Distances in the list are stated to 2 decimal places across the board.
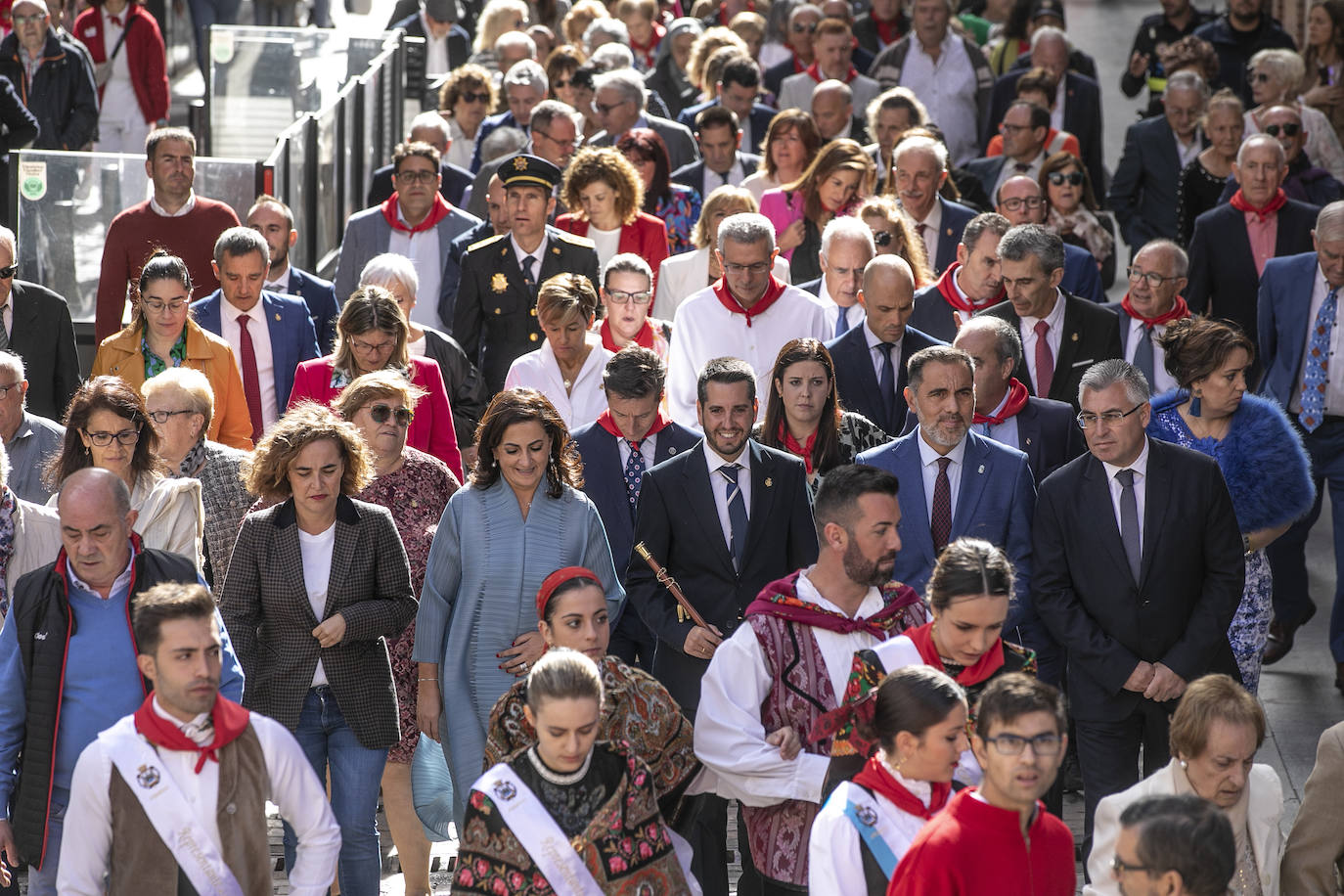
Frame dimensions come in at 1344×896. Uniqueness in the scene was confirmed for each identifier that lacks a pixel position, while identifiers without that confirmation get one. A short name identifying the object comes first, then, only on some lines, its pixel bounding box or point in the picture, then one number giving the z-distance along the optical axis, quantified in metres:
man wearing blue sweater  12.18
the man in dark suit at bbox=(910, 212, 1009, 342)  18.89
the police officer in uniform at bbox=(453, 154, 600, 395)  20.34
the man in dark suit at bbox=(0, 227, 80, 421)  18.62
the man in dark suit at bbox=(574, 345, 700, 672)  15.40
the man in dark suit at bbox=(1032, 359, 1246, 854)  14.23
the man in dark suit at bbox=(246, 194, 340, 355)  20.50
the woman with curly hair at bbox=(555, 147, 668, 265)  21.66
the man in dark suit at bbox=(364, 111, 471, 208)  25.64
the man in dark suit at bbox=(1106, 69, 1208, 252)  27.14
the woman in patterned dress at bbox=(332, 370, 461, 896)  14.91
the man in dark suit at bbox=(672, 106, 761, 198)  25.16
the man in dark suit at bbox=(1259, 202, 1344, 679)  19.52
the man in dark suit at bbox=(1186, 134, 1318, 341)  21.87
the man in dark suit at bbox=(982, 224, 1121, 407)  17.86
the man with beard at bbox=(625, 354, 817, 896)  14.37
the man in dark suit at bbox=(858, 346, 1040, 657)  14.62
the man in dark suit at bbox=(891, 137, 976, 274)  21.56
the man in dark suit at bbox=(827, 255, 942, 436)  17.11
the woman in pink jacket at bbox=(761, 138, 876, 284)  21.84
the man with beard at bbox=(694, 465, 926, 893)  12.02
